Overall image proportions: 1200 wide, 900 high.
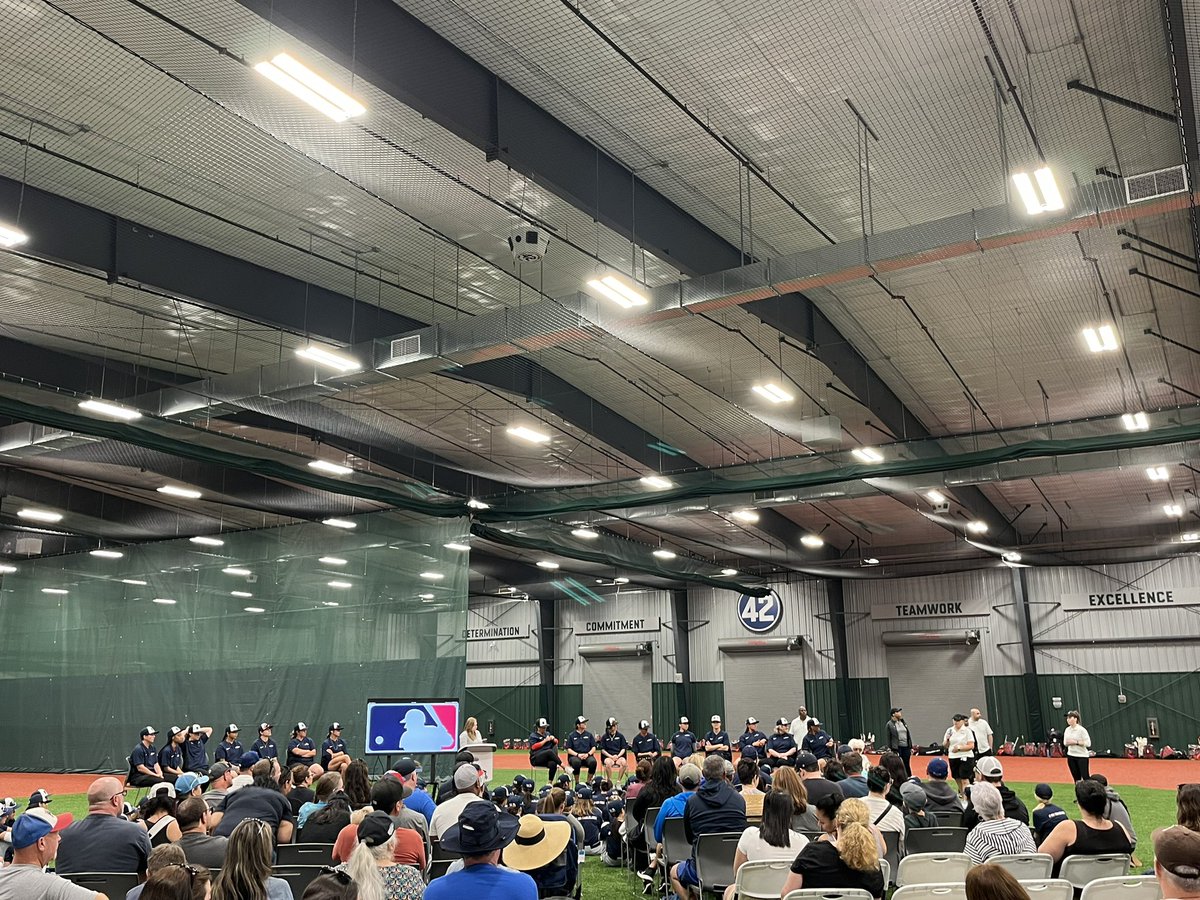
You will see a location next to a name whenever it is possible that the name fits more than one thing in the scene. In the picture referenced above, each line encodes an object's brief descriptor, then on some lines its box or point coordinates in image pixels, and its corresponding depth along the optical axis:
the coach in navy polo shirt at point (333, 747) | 15.73
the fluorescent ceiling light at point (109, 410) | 12.12
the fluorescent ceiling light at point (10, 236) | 8.58
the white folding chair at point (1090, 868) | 5.39
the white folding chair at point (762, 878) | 5.30
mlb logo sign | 14.90
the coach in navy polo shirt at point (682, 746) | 16.86
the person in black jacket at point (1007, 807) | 7.07
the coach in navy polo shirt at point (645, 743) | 17.81
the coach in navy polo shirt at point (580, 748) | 18.45
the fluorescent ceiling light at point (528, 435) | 16.11
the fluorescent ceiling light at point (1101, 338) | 11.75
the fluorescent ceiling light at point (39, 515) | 19.61
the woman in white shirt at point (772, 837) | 5.66
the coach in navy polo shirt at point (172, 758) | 14.97
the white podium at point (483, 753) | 16.22
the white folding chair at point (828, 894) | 4.29
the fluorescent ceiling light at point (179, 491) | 17.42
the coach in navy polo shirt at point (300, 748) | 16.06
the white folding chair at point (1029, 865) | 5.28
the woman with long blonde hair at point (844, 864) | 4.56
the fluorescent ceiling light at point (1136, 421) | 13.59
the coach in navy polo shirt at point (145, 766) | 14.36
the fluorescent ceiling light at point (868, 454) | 16.00
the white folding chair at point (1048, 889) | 4.54
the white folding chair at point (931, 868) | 5.55
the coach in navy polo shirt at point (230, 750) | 15.85
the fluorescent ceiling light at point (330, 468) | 14.90
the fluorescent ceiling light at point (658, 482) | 17.81
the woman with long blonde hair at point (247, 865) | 3.71
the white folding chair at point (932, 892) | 4.39
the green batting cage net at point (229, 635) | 17.48
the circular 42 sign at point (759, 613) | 31.23
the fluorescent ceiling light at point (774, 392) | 13.42
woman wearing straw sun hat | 5.82
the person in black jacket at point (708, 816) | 6.89
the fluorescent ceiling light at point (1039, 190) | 7.66
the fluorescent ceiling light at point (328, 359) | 11.30
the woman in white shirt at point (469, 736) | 16.74
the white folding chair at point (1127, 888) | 4.50
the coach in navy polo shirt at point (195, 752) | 15.98
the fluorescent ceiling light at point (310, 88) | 6.03
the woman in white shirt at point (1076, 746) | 15.38
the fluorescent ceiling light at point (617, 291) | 9.56
